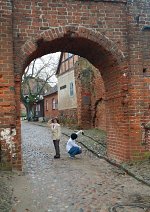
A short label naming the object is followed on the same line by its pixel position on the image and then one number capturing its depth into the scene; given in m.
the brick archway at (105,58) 9.14
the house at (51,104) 37.47
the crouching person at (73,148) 12.06
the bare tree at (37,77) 44.44
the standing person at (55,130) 12.27
